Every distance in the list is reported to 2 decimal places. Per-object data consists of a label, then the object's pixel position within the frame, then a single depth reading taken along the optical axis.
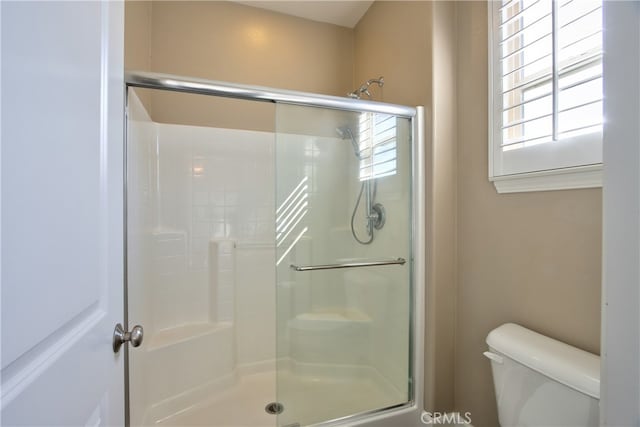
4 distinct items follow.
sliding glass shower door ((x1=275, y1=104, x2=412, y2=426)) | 1.43
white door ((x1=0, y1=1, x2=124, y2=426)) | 0.32
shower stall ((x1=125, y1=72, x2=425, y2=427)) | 1.41
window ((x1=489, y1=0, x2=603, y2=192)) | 0.92
